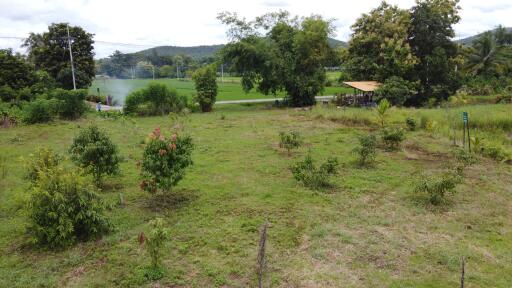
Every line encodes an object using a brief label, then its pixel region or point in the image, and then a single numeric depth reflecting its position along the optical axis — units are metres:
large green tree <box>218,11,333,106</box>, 22.69
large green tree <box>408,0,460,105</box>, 23.38
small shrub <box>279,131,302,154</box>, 11.18
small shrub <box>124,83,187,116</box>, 20.48
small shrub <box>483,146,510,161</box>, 10.73
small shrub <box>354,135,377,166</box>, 9.88
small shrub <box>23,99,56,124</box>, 17.16
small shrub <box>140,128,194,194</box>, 6.88
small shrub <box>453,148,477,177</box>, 9.23
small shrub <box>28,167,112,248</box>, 5.49
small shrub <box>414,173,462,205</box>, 7.36
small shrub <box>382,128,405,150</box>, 11.80
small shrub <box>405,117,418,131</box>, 14.67
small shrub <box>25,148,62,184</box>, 6.70
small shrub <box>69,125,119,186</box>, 7.71
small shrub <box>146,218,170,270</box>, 4.85
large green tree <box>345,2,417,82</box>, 22.92
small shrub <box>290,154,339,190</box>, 8.35
